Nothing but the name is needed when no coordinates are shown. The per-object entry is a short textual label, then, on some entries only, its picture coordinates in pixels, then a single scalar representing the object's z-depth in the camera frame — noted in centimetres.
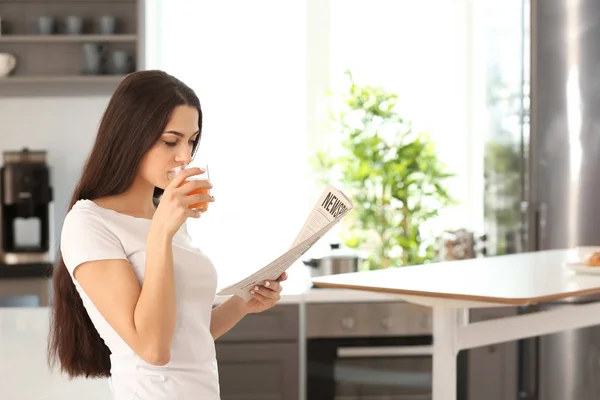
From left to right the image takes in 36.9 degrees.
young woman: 139
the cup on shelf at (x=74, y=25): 437
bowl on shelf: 436
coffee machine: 411
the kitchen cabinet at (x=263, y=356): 382
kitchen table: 225
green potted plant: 449
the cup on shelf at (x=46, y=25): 436
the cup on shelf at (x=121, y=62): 436
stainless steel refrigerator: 396
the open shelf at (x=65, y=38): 433
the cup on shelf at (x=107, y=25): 437
